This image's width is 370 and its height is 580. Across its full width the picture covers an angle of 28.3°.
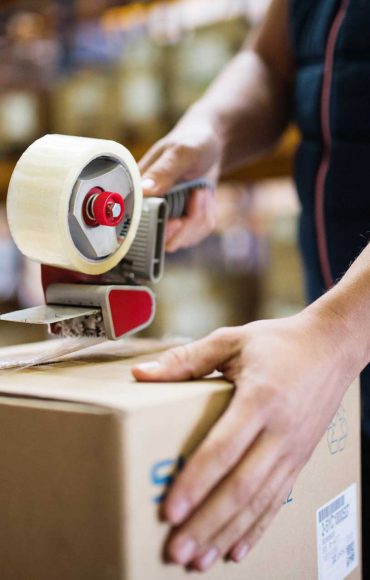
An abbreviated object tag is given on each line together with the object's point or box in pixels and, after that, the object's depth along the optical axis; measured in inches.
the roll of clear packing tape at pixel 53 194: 27.7
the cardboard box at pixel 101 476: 22.0
